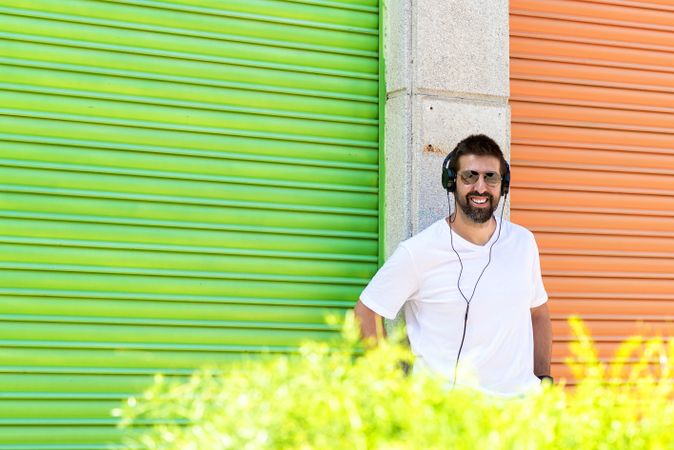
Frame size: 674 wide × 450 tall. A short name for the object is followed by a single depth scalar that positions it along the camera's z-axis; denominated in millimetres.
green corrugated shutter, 5844
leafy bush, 2893
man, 5773
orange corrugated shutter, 7242
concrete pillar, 6504
